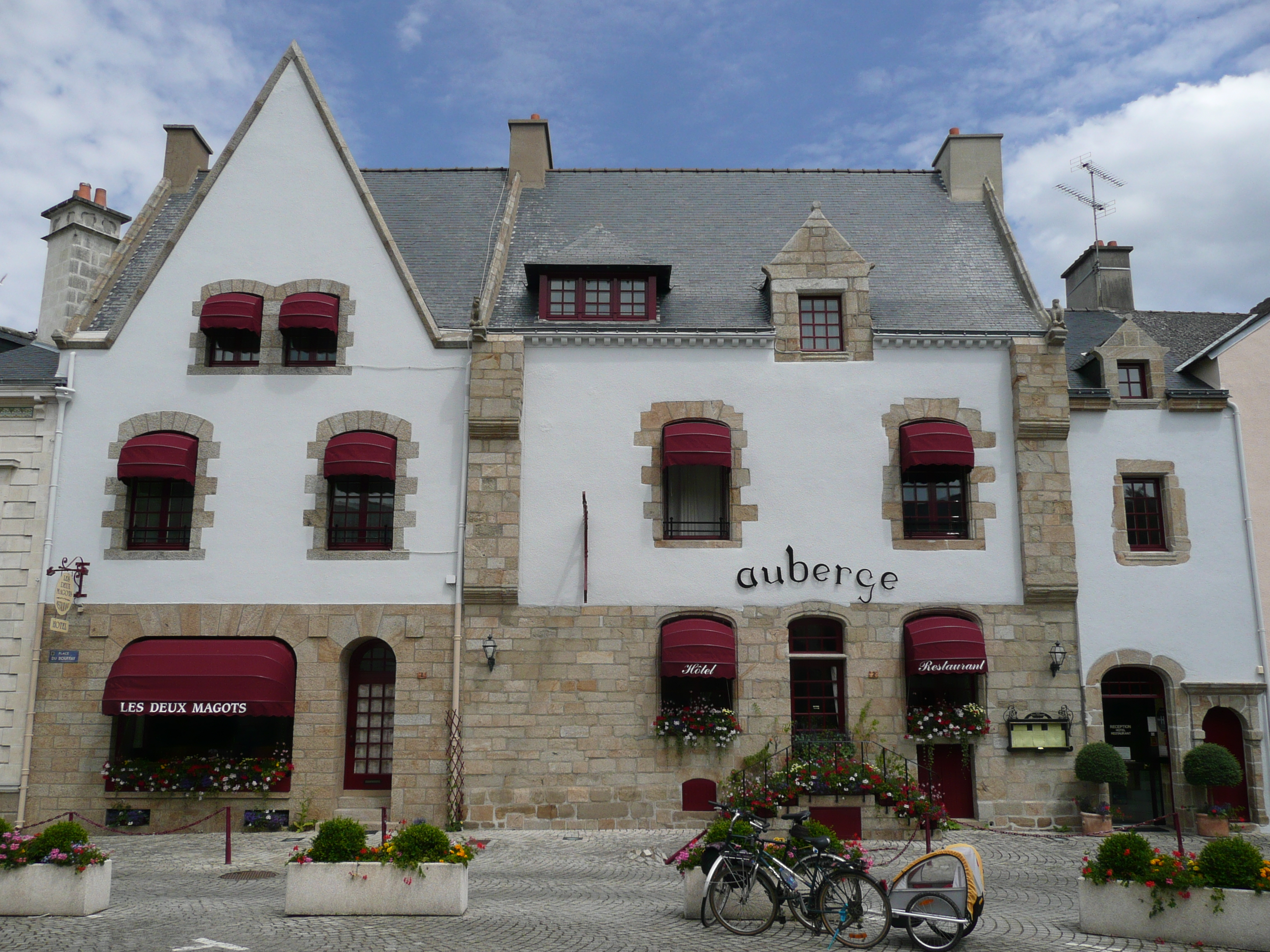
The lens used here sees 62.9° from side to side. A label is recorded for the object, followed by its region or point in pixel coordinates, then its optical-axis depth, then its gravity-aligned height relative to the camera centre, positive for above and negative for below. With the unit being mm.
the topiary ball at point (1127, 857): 11016 -1868
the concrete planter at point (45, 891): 11883 -2397
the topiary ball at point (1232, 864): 10609 -1878
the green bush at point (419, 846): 11883 -1898
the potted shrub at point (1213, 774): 18203 -1644
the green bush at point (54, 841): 12047 -1862
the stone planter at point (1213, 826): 18172 -2541
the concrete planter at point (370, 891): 11781 -2368
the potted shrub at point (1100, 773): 18031 -1626
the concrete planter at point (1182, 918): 10438 -2430
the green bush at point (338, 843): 11930 -1867
